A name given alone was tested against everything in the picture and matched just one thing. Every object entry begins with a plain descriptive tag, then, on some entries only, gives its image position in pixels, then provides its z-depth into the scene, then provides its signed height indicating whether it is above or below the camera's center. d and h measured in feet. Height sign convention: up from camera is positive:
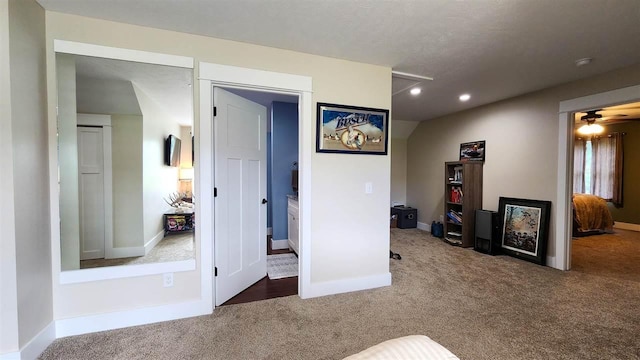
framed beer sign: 8.68 +1.52
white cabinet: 12.90 -2.28
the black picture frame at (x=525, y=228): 11.83 -2.39
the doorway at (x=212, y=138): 7.52 +1.17
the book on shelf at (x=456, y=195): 15.24 -1.10
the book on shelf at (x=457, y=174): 15.52 +0.09
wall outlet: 7.32 -2.82
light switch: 9.34 -0.42
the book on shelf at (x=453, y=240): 14.87 -3.60
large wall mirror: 6.71 +0.43
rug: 10.67 -3.87
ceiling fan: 14.75 +3.11
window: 19.31 +0.68
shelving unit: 14.64 -1.30
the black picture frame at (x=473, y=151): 14.94 +1.41
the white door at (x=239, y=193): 8.12 -0.60
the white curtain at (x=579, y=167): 21.06 +0.69
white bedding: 2.89 -1.94
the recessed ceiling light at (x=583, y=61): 8.61 +3.67
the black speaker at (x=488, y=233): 13.43 -2.86
